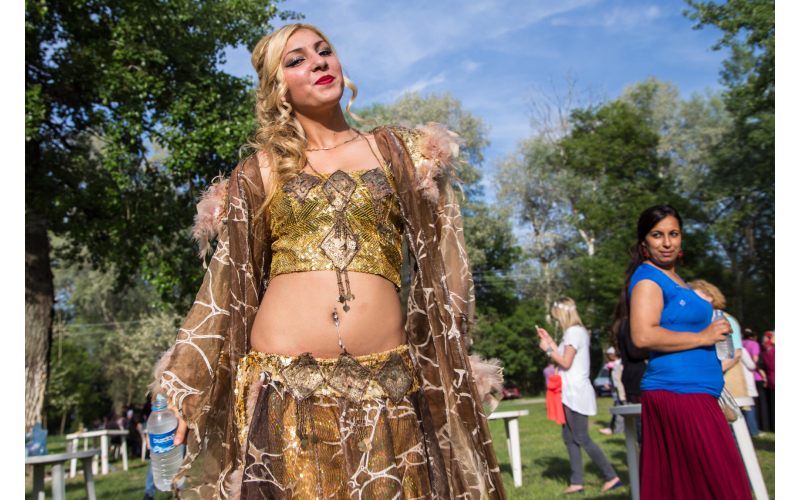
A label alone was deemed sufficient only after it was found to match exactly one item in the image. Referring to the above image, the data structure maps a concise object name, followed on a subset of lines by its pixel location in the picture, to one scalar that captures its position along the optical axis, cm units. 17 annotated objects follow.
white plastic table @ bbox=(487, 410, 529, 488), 646
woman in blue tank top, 291
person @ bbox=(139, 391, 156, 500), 663
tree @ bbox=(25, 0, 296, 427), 994
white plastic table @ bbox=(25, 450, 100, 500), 433
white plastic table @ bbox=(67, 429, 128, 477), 890
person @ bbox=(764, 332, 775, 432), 989
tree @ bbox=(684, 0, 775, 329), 1627
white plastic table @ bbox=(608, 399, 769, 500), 360
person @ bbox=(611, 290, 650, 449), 462
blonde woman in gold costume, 186
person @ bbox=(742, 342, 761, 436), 800
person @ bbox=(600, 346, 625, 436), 1052
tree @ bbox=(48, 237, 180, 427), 3009
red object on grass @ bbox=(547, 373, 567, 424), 678
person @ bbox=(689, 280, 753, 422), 595
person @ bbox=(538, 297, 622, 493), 598
